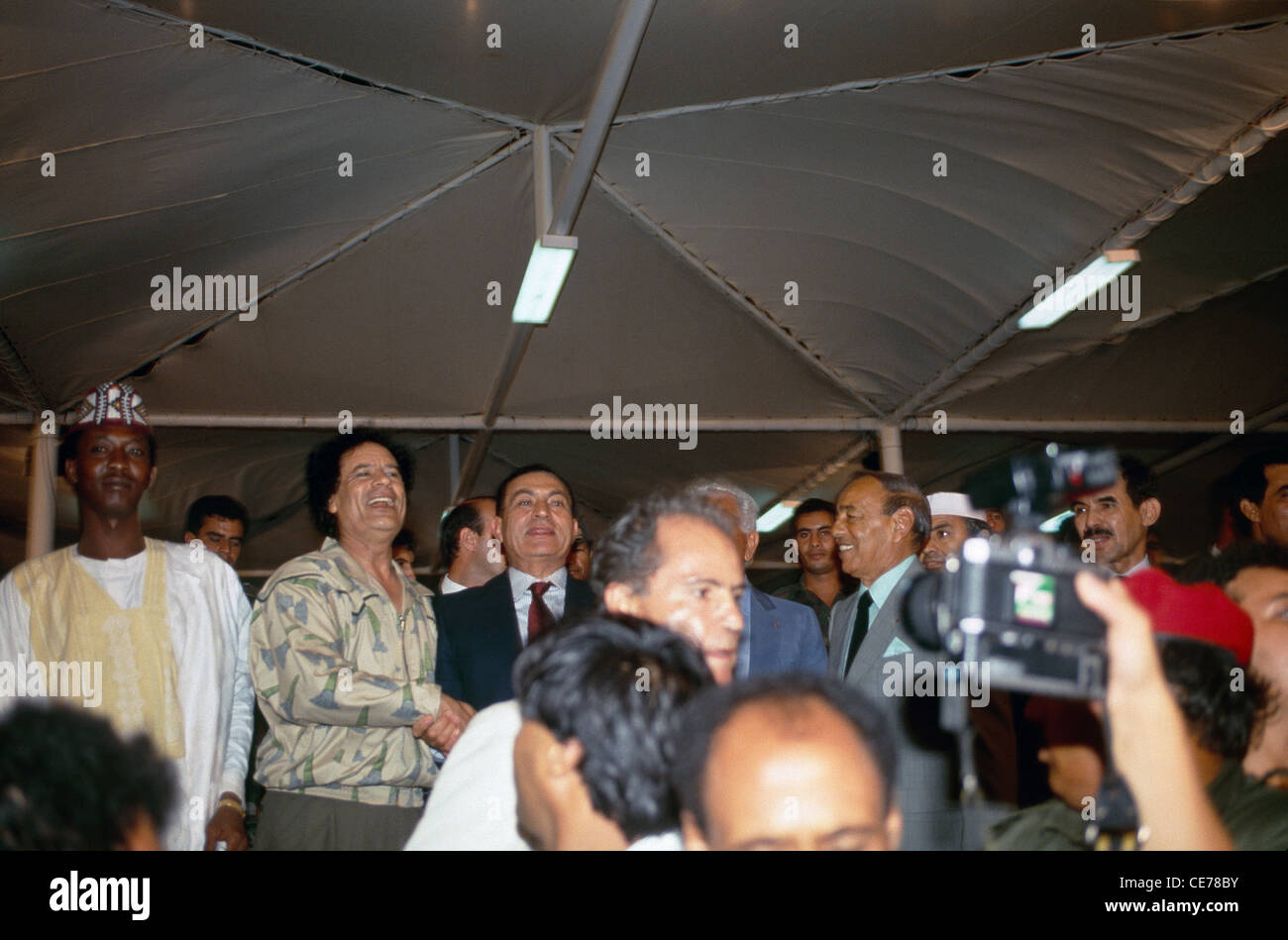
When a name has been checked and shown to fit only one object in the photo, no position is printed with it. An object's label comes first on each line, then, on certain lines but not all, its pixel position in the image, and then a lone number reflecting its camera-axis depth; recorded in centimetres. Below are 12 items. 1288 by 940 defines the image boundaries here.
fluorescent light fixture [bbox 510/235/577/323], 418
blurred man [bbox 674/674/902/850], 114
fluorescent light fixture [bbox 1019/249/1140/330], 445
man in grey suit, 250
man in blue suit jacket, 268
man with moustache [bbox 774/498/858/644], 454
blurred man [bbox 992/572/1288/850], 153
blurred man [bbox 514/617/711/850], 121
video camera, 129
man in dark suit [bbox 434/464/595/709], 276
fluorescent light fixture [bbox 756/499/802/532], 840
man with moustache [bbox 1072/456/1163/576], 298
